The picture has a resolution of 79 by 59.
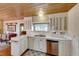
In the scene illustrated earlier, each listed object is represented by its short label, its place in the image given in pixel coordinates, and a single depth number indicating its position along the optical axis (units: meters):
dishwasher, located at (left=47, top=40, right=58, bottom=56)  1.59
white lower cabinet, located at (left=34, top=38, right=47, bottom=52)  1.76
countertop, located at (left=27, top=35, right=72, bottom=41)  1.59
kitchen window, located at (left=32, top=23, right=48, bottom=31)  1.67
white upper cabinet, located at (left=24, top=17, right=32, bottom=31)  1.64
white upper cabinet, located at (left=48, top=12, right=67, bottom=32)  1.61
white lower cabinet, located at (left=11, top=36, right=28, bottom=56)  1.40
